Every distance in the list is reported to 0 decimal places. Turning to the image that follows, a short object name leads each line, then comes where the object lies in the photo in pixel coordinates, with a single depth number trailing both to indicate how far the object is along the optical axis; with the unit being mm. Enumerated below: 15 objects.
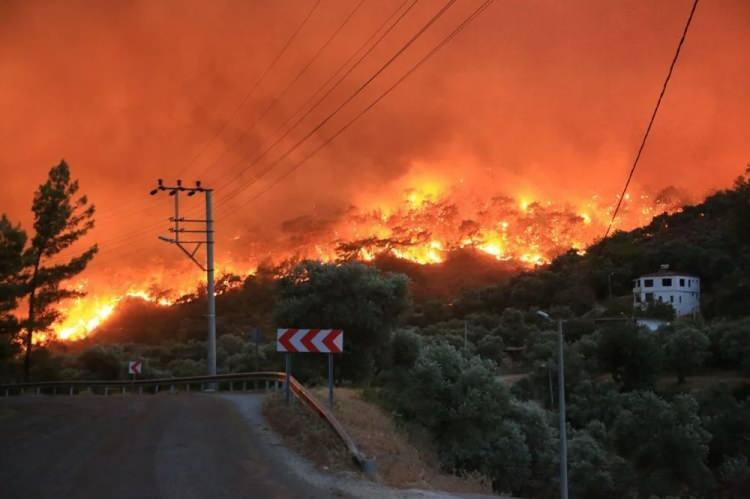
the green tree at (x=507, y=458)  33812
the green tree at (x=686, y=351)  65812
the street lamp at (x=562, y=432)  28188
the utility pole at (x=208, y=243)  40812
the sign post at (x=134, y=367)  44219
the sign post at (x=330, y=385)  18017
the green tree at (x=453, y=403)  28469
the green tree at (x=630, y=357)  65625
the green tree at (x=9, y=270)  43125
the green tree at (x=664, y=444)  46875
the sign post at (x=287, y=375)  19334
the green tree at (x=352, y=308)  35781
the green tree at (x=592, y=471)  43625
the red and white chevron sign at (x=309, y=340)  17922
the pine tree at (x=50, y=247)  51031
